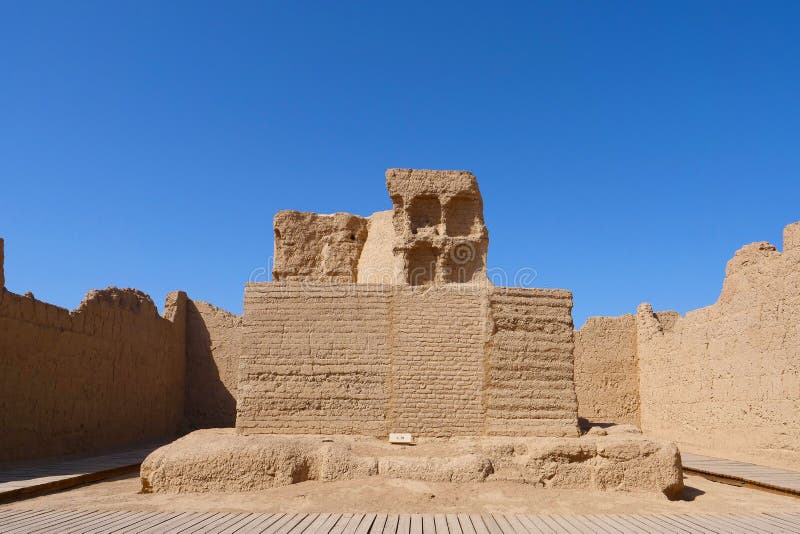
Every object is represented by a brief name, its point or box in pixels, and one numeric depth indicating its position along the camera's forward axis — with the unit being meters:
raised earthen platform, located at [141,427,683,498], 7.90
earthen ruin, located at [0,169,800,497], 8.31
